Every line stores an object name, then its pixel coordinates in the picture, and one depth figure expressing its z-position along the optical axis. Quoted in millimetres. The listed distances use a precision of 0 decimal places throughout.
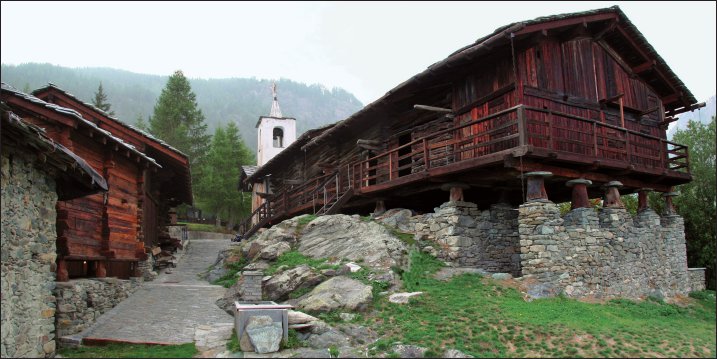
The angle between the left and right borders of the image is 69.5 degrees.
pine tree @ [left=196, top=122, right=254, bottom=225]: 42625
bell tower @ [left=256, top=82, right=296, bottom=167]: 42406
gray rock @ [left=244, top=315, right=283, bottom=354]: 9555
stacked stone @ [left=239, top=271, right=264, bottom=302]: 12773
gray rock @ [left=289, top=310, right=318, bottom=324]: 10430
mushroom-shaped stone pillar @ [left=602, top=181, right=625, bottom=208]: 15262
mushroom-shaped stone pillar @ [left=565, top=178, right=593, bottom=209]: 14186
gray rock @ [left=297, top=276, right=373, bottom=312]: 11320
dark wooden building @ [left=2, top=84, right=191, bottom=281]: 12688
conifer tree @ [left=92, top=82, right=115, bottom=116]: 50281
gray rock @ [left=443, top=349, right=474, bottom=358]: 8748
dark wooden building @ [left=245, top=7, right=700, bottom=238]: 13969
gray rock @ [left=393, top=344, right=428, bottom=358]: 9023
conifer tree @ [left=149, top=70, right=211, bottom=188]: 46688
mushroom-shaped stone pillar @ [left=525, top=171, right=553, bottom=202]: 13281
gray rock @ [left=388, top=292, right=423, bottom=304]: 11484
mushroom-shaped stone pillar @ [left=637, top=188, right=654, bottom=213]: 17406
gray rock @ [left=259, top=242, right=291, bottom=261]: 15750
